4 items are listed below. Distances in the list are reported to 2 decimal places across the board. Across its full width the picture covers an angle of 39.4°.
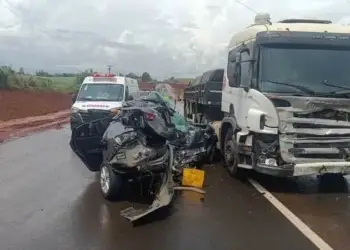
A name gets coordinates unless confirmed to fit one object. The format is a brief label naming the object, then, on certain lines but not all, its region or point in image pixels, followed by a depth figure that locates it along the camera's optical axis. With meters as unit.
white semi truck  8.13
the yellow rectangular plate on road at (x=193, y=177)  9.03
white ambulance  17.27
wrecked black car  7.40
